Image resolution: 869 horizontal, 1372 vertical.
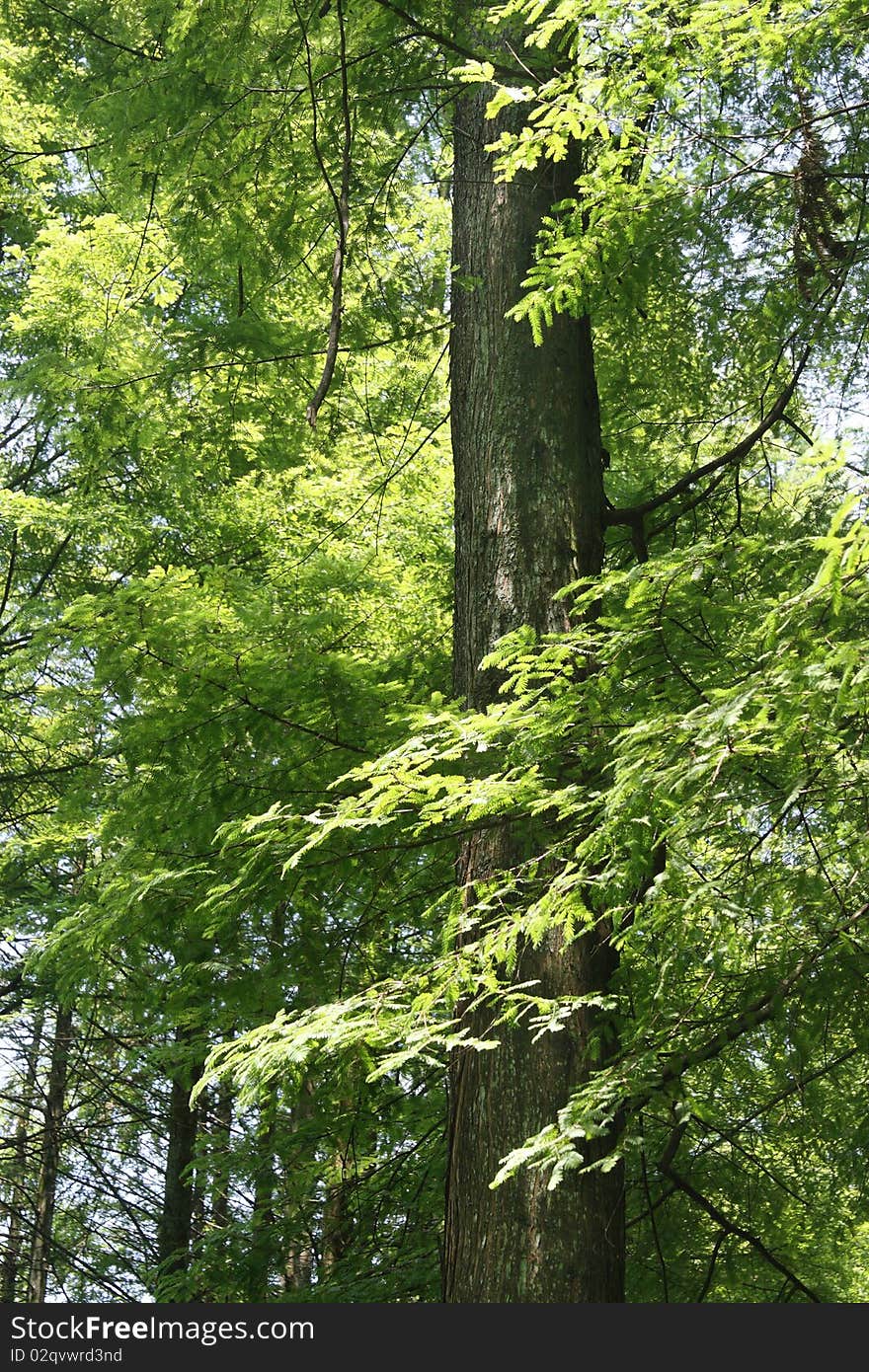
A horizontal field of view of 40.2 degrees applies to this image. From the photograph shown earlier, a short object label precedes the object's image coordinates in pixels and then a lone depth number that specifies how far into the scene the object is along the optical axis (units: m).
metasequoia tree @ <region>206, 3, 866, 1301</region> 3.19
